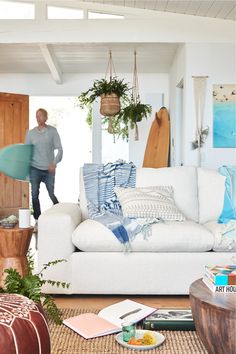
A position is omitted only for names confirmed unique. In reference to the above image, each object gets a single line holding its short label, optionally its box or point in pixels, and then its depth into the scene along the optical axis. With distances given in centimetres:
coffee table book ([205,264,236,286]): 207
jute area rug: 221
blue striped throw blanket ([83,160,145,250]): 367
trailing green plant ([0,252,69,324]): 189
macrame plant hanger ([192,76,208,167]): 564
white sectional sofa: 318
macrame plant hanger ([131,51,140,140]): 804
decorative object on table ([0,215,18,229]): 330
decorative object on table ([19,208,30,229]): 332
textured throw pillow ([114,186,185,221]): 341
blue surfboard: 637
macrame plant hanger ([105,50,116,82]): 743
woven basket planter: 614
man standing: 635
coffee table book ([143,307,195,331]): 239
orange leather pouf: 134
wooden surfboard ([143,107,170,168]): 705
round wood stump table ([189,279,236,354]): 182
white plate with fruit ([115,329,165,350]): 215
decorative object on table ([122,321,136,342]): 218
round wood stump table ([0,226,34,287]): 323
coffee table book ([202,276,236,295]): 206
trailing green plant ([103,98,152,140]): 679
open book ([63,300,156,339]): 237
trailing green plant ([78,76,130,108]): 614
